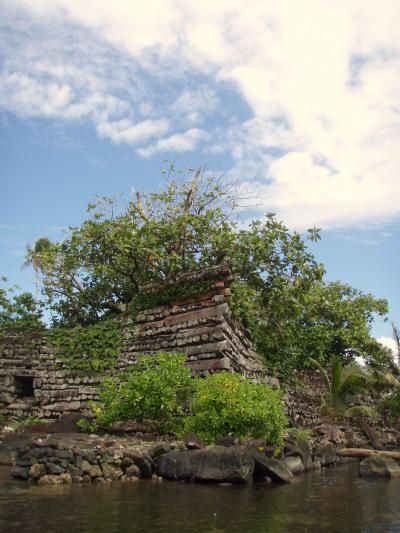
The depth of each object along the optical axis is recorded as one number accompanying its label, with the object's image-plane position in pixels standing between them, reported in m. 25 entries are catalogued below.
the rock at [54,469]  8.54
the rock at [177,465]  8.82
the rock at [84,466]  8.64
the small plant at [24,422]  13.83
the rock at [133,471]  8.97
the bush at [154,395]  11.25
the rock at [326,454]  13.77
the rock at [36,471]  8.41
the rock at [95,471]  8.64
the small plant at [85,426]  12.05
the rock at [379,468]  11.48
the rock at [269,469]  9.16
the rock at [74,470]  8.60
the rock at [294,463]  10.99
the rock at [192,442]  9.38
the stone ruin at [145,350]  13.74
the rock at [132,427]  11.63
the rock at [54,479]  8.15
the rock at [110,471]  8.79
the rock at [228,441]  9.48
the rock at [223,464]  8.57
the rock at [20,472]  8.54
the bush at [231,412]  10.30
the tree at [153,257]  18.75
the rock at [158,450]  9.48
